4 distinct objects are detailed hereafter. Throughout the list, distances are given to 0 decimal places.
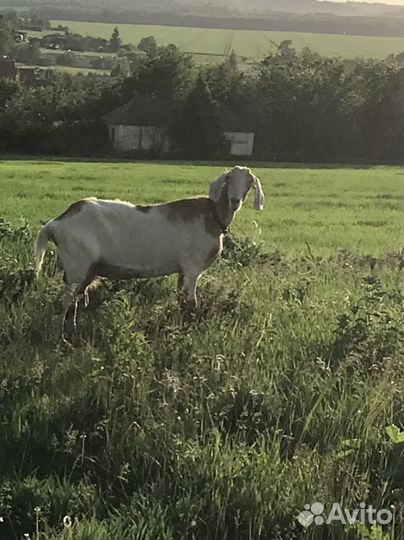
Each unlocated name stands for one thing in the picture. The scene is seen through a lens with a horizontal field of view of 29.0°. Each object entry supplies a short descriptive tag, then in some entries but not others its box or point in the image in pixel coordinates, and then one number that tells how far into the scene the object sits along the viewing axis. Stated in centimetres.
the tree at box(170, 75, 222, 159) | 4606
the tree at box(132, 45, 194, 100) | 4959
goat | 625
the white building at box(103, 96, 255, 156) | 4672
